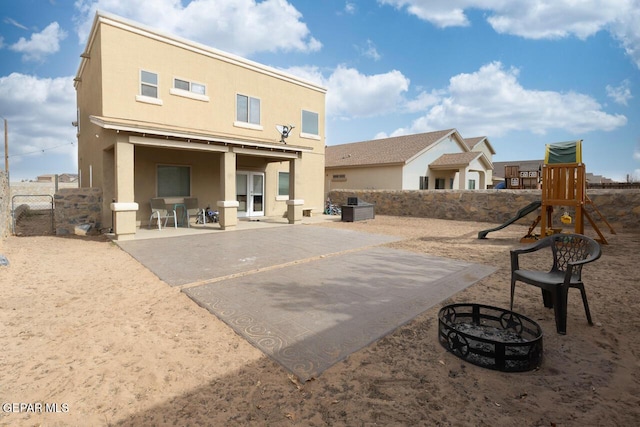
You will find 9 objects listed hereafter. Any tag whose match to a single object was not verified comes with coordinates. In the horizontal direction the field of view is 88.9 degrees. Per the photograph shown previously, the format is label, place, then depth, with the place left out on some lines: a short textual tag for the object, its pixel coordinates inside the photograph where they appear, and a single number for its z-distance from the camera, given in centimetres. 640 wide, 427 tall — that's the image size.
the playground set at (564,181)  837
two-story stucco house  991
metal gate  1064
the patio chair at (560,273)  339
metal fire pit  274
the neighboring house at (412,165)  2130
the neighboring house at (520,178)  1984
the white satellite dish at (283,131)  1439
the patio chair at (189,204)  1166
